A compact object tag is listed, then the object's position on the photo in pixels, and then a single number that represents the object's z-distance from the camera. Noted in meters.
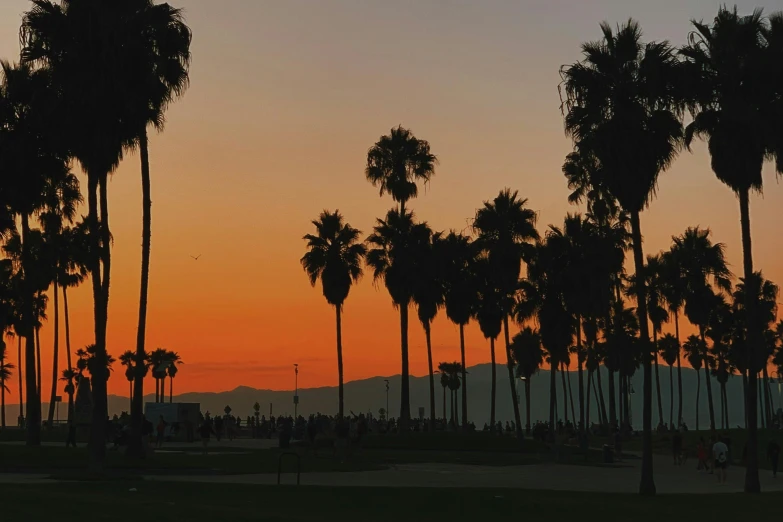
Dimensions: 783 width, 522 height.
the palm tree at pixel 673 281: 83.88
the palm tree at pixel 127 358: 143.90
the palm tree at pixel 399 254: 71.56
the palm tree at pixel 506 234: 70.56
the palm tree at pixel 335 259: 72.00
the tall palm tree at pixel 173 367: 125.88
